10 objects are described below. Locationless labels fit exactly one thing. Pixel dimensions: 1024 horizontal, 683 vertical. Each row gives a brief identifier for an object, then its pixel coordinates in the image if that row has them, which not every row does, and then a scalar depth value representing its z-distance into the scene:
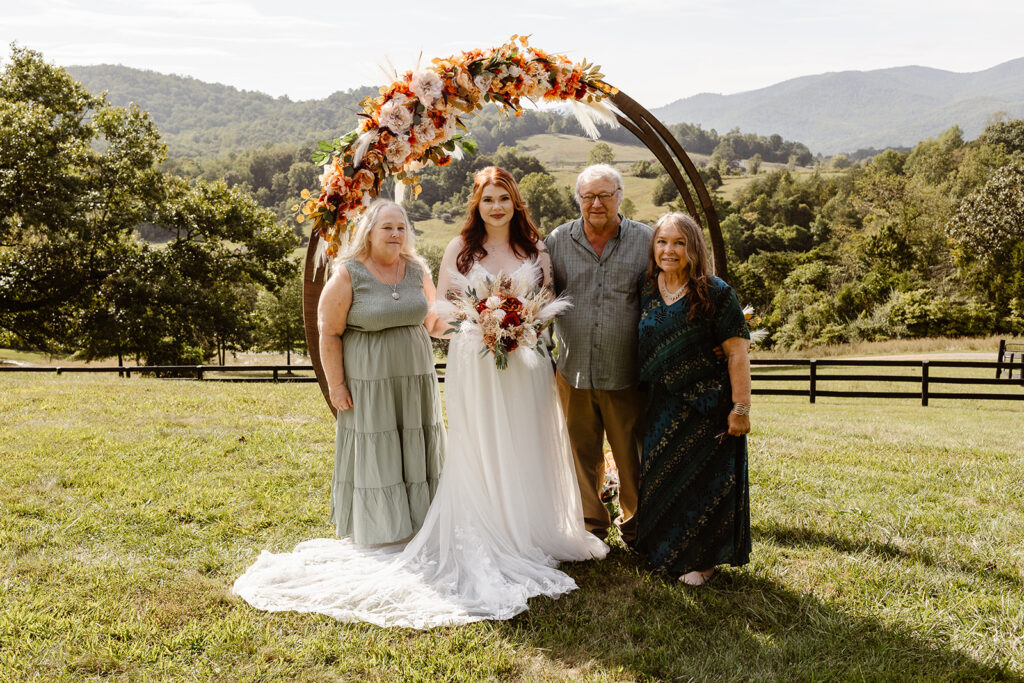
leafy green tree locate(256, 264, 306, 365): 38.16
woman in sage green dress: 4.48
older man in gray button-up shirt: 4.54
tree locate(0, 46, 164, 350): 20.36
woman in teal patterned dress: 4.09
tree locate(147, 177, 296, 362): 22.81
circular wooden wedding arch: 5.11
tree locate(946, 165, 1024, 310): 37.34
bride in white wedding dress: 4.15
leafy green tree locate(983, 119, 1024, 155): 58.47
